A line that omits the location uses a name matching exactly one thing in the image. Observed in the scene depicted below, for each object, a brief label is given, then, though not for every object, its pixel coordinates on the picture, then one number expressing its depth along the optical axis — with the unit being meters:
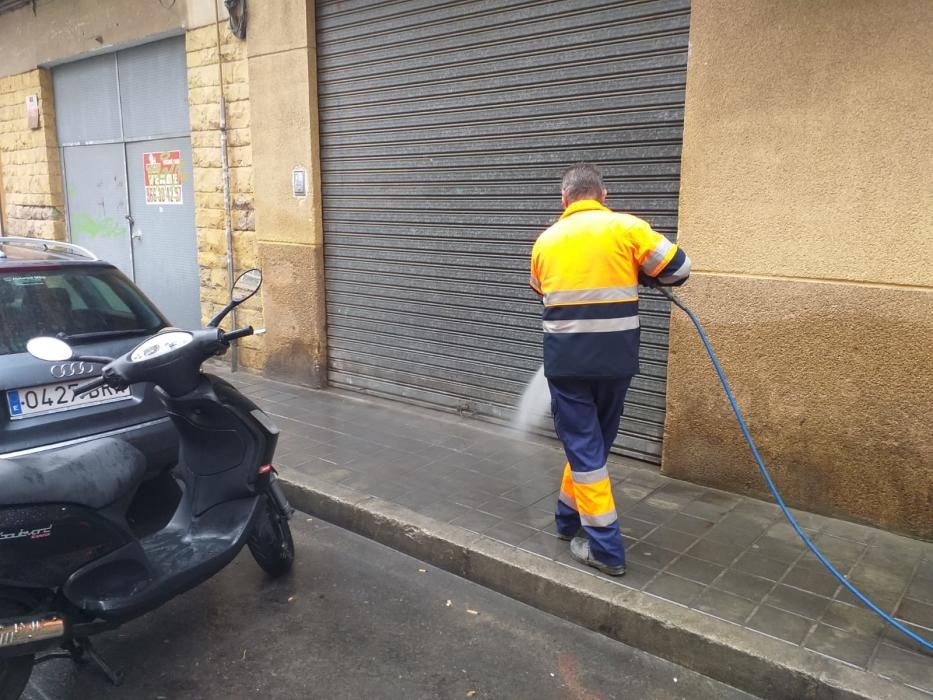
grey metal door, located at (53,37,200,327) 8.52
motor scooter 2.67
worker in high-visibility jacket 3.45
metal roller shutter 4.92
